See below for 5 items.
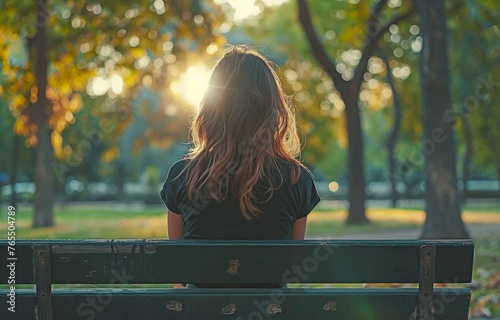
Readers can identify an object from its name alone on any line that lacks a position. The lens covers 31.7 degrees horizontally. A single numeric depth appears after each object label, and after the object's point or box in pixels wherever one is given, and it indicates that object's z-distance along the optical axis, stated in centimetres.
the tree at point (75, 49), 1916
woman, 369
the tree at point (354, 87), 2131
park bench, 349
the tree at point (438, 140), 1356
